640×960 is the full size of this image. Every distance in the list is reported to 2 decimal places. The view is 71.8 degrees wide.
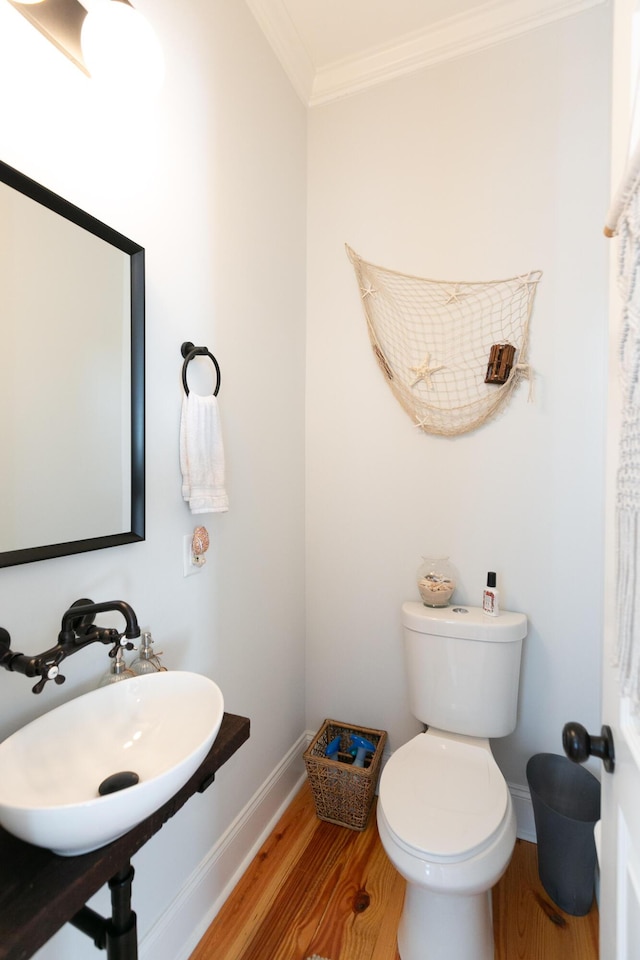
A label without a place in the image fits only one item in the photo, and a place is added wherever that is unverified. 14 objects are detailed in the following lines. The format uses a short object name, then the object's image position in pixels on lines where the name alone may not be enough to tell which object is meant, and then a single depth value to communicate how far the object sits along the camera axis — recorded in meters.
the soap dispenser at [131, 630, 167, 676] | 1.01
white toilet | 1.06
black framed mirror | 0.80
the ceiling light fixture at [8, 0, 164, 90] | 0.85
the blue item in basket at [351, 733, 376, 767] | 1.71
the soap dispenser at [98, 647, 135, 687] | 0.93
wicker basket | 1.61
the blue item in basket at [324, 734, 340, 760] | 1.79
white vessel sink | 0.57
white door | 0.56
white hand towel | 1.17
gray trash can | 1.33
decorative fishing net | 1.60
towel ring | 1.18
